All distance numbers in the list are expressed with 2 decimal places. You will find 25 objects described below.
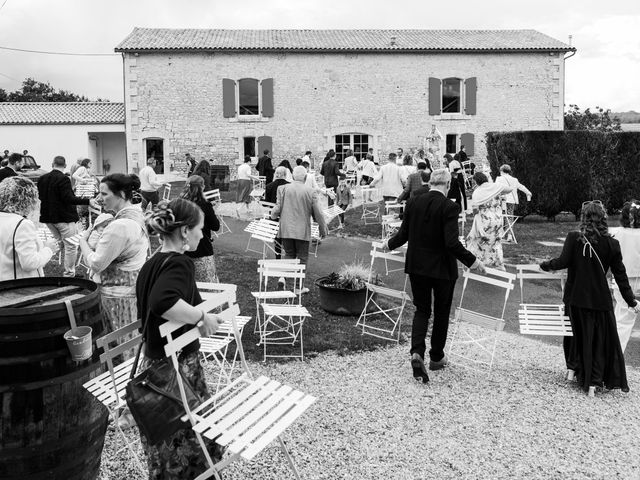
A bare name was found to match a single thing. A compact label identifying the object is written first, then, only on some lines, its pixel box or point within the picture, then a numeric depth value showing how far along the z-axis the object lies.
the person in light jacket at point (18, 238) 3.74
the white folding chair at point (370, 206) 13.48
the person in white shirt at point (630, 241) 5.66
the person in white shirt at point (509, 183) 10.89
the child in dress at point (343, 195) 13.81
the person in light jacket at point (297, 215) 7.01
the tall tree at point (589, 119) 40.60
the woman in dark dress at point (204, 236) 5.55
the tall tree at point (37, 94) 43.88
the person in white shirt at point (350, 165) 19.27
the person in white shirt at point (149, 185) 11.84
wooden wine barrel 2.77
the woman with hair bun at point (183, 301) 2.70
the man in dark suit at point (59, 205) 7.30
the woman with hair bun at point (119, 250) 3.81
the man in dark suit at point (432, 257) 4.75
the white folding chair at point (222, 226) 11.77
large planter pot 6.43
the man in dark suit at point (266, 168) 16.12
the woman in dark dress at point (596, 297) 4.76
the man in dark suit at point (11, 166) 8.43
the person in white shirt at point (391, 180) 12.01
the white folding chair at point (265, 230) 7.58
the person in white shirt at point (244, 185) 15.56
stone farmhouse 22.45
